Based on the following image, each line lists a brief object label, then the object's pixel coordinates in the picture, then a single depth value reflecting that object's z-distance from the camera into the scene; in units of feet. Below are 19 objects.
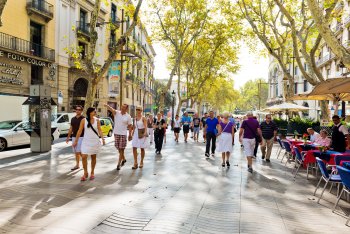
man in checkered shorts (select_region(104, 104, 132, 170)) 27.04
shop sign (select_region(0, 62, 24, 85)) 66.11
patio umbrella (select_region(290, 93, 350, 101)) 35.39
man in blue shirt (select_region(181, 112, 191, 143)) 58.59
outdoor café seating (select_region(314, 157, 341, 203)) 18.43
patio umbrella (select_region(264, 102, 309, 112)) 53.11
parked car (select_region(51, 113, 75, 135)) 62.01
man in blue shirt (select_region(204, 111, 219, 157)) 36.60
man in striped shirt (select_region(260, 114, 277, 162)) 35.99
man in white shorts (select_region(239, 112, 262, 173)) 28.27
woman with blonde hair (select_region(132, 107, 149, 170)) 27.94
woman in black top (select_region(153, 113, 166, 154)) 39.60
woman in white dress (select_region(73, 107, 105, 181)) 22.44
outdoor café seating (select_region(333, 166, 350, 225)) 15.18
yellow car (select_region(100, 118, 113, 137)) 69.27
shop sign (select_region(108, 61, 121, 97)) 62.75
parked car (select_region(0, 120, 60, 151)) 40.78
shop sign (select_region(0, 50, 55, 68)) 66.17
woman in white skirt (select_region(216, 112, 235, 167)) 29.68
